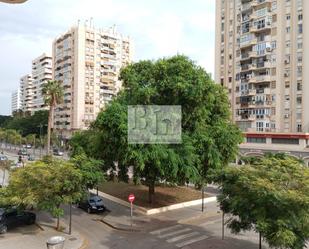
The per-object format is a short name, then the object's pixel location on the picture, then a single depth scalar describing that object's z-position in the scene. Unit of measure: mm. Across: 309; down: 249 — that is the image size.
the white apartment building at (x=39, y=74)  137375
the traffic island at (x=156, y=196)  28781
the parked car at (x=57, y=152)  80200
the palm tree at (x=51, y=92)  53531
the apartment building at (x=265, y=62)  51625
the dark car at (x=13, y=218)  22203
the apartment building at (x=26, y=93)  159075
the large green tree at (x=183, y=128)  24250
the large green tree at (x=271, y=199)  14680
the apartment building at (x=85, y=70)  94625
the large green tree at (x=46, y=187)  20656
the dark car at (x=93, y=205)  27625
